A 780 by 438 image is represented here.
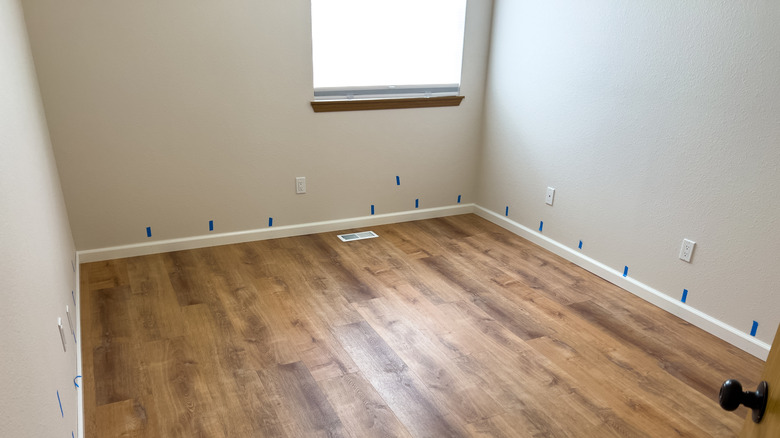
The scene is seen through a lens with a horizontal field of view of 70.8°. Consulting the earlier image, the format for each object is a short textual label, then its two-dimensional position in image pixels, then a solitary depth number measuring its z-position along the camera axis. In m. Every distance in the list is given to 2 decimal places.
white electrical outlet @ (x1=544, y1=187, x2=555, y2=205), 3.47
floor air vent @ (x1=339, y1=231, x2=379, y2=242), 3.65
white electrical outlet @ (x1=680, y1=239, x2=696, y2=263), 2.66
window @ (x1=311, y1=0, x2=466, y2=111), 3.37
